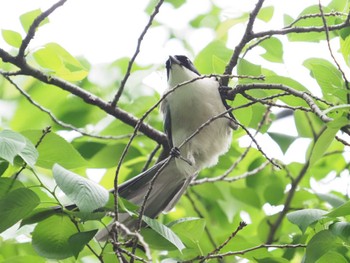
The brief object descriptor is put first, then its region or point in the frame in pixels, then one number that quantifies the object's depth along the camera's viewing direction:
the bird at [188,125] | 6.68
